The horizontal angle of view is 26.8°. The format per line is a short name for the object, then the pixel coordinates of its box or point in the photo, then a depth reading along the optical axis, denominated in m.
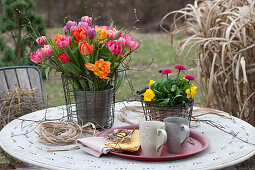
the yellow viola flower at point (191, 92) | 1.89
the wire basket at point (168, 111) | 1.90
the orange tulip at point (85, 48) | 1.81
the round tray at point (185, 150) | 1.72
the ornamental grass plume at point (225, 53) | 2.66
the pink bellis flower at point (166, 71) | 1.94
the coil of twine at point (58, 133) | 1.86
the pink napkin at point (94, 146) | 1.75
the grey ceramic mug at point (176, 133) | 1.72
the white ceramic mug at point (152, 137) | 1.68
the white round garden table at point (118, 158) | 1.69
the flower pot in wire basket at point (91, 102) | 1.95
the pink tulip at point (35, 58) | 1.91
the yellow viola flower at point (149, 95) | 1.90
